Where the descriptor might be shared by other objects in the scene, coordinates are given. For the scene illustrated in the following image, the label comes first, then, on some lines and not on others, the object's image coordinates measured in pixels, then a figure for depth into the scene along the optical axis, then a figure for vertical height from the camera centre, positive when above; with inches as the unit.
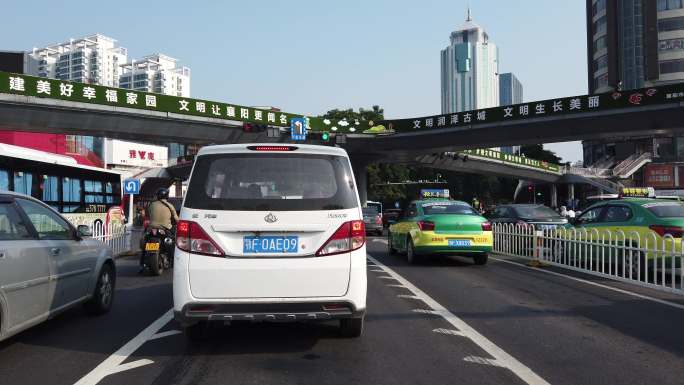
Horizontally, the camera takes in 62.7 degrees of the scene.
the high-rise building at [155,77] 5876.0 +1392.0
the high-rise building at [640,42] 2844.0 +842.2
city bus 616.8 +30.2
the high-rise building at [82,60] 5516.7 +1471.4
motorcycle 437.4 -32.0
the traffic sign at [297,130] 1270.7 +173.8
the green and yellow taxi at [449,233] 482.6 -25.3
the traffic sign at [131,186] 811.4 +29.0
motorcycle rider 442.1 -5.8
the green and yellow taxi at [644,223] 386.3 -15.2
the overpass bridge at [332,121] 1078.4 +192.6
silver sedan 195.5 -24.3
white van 192.2 -14.4
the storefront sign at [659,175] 2687.0 +134.2
